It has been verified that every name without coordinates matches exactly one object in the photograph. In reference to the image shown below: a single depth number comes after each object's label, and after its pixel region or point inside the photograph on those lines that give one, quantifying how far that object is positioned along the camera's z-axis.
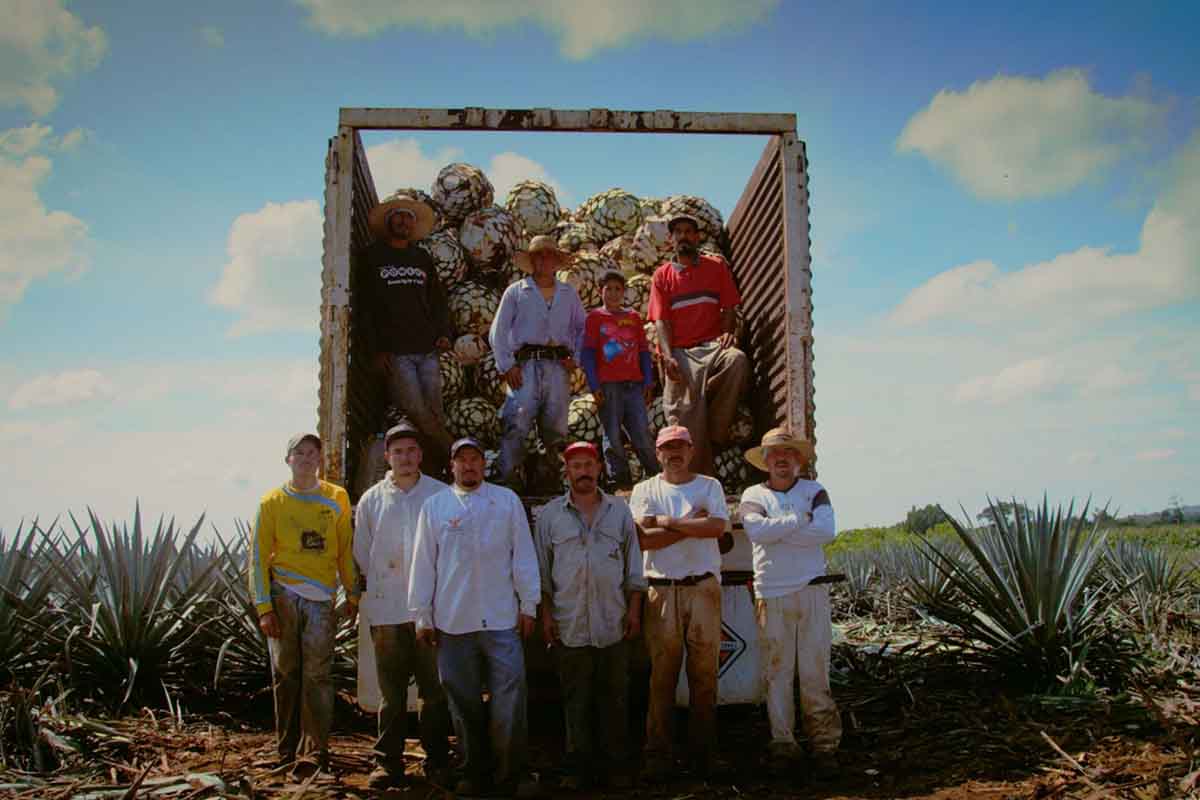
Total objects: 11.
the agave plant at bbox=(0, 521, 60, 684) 6.50
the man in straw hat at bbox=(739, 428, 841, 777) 5.36
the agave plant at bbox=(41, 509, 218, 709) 6.54
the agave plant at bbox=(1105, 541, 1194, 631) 8.38
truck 5.89
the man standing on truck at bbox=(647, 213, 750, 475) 6.83
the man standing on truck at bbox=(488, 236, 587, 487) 6.80
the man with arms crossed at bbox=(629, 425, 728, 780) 5.31
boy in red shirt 6.93
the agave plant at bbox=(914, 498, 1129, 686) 6.52
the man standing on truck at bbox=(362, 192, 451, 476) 6.88
